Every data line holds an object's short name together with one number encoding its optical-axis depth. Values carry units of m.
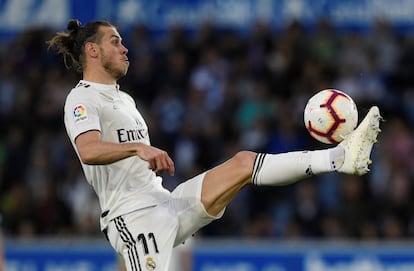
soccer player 14.45
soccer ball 14.98
